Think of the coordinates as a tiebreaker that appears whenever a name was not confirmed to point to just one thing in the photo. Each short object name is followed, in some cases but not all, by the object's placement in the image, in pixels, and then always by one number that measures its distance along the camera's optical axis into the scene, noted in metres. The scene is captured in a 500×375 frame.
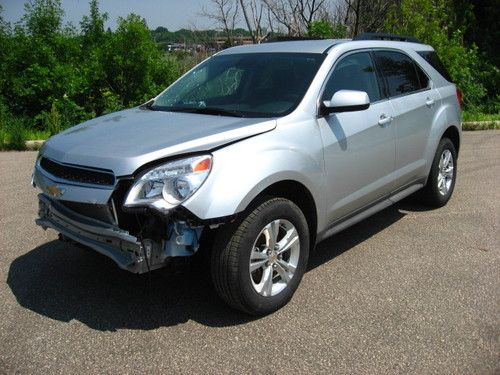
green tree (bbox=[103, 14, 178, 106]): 11.02
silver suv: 3.20
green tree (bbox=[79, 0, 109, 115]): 11.11
